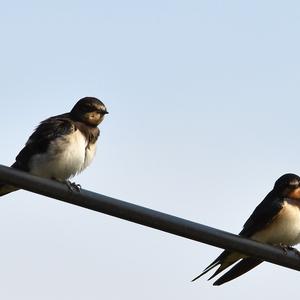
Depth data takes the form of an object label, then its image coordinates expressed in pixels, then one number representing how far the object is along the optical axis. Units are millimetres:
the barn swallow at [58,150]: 12805
